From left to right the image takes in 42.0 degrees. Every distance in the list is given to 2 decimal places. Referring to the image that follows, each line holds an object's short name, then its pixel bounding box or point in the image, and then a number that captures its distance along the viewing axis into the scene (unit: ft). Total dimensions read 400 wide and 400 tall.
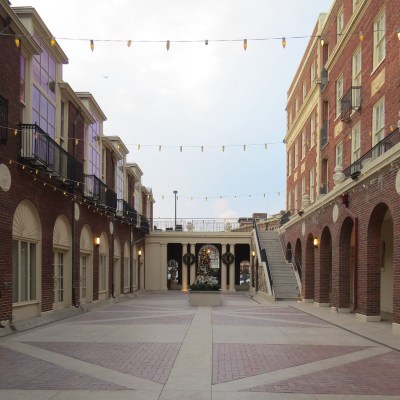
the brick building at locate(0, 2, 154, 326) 40.37
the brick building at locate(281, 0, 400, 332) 47.11
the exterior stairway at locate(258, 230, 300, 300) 81.51
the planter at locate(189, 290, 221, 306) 71.87
